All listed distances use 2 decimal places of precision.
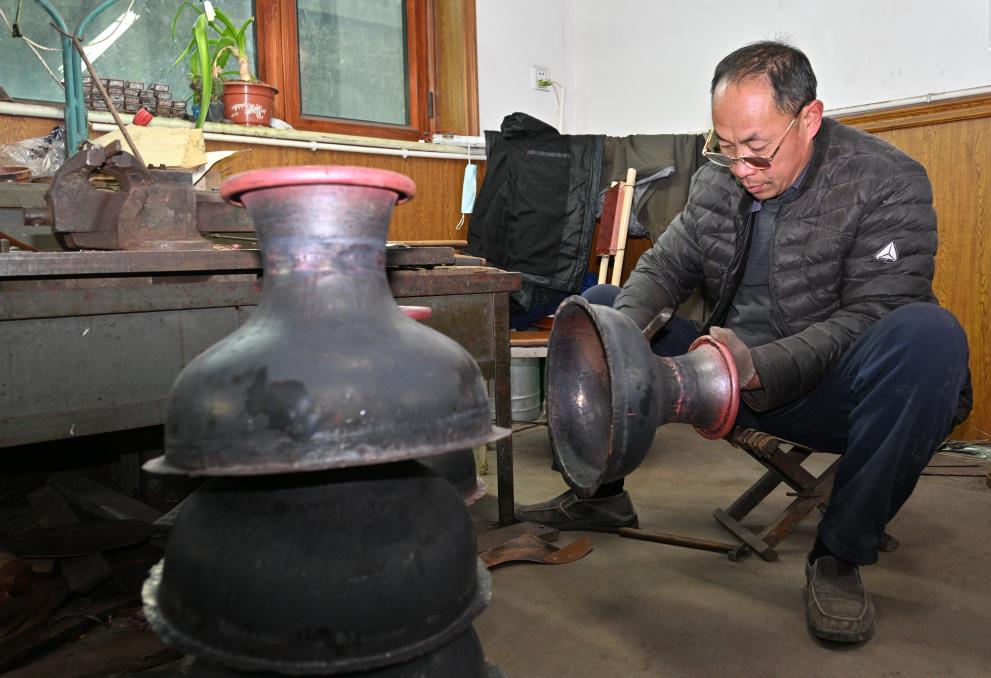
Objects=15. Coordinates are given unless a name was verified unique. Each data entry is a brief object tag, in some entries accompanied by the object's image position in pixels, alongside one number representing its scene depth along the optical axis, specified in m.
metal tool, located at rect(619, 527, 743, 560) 2.43
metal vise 1.67
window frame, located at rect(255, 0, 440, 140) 4.31
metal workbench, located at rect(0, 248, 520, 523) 1.52
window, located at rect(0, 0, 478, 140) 3.88
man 1.87
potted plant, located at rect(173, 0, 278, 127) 3.86
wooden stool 2.20
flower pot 3.96
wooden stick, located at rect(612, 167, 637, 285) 4.25
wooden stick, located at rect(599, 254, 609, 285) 4.34
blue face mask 4.70
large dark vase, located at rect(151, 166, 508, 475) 0.91
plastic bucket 4.34
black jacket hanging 4.27
